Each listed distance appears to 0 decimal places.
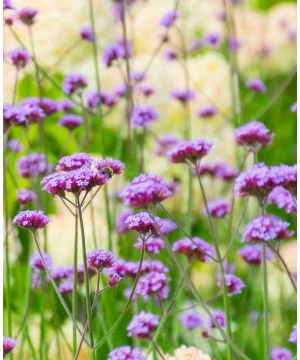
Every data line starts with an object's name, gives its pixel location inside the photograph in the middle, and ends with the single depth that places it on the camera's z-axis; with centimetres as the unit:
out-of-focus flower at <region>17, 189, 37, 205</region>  154
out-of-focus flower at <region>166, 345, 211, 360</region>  139
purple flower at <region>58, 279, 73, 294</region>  148
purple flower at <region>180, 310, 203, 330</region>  159
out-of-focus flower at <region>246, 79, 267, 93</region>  199
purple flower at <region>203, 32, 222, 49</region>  228
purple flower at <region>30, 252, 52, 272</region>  146
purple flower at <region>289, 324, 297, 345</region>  137
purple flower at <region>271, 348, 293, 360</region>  153
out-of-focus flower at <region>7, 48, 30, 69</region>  159
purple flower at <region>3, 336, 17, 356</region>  132
